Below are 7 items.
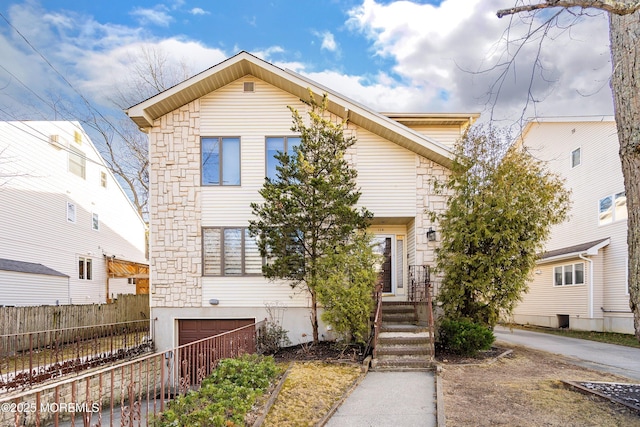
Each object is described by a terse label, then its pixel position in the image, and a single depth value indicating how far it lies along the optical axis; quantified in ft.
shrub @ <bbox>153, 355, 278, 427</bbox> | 16.19
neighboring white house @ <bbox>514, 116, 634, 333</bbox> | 53.36
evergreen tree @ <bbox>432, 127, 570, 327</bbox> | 34.22
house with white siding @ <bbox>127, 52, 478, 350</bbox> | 40.40
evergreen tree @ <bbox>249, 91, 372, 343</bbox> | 35.70
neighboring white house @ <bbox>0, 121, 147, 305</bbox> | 52.90
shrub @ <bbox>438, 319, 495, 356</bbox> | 32.76
